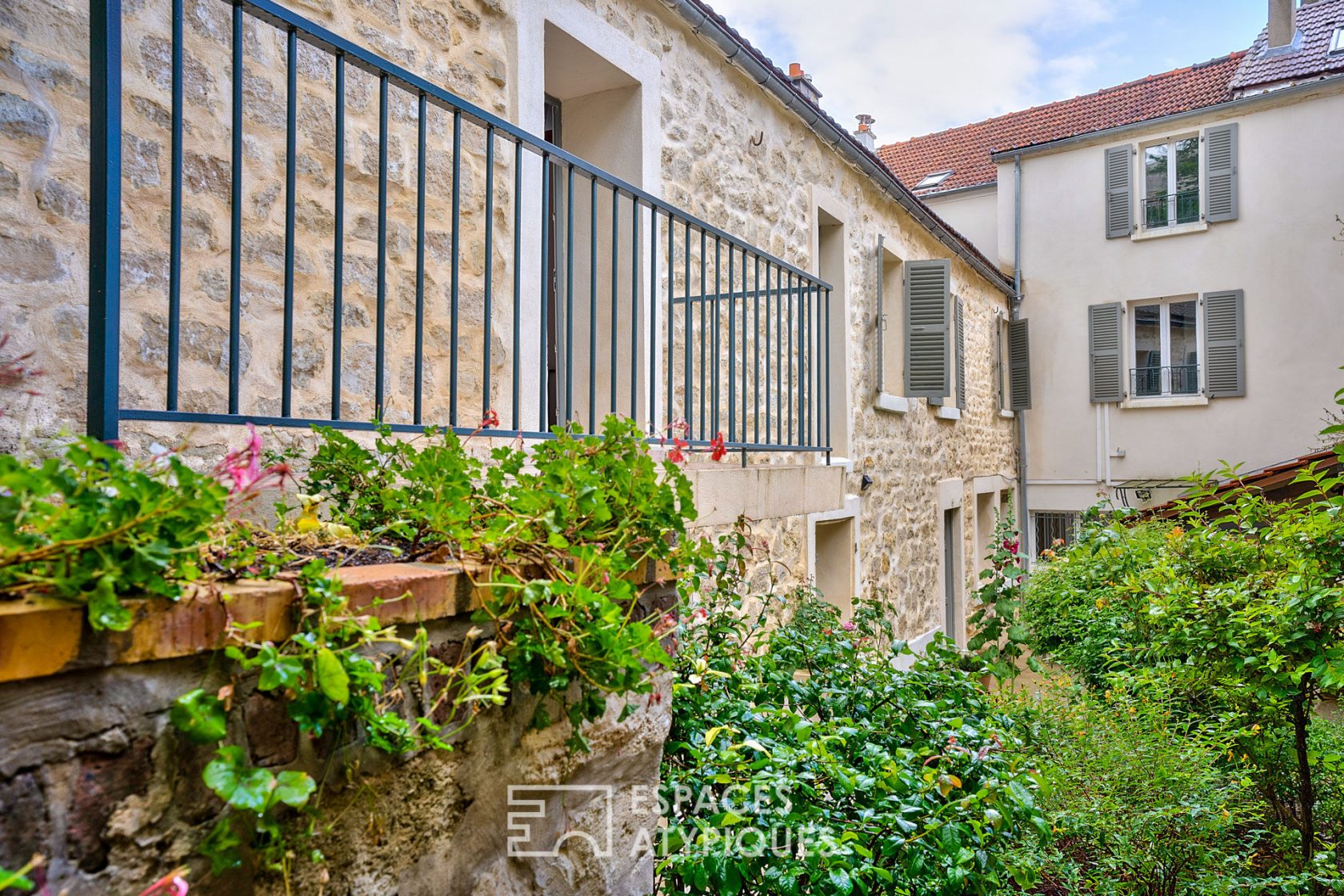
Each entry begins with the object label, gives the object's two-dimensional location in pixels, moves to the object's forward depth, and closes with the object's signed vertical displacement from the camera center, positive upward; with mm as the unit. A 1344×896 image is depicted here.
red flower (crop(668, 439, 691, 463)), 2506 +35
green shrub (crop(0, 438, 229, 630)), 894 -64
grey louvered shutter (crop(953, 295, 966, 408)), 10477 +1270
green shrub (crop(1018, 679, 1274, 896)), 3312 -1333
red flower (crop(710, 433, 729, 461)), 2846 +53
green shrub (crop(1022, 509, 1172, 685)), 6406 -1156
